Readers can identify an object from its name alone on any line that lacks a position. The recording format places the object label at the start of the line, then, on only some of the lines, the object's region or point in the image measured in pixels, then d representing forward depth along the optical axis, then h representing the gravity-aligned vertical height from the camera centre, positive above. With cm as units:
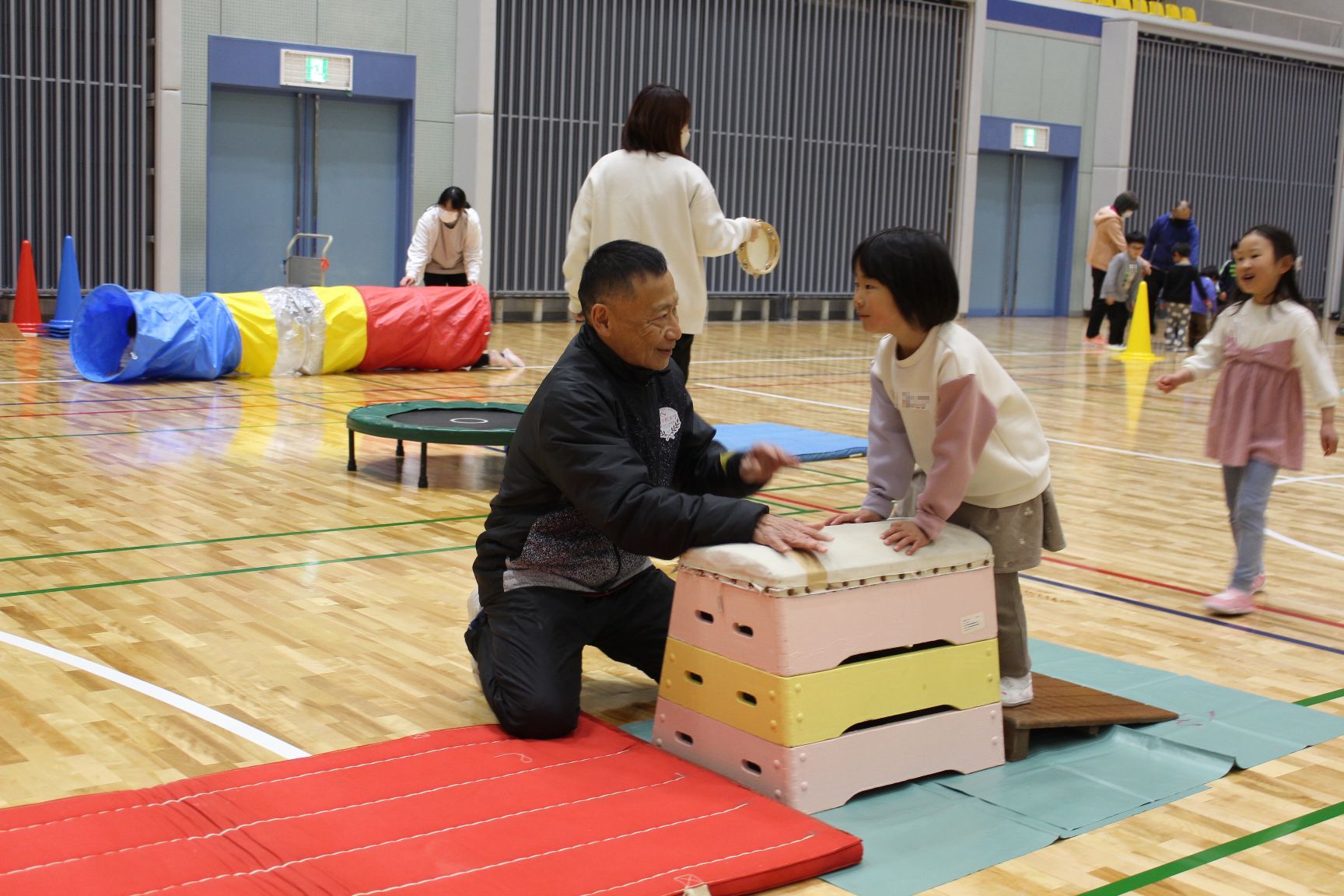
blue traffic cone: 1221 -52
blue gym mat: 672 -88
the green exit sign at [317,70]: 1429 +171
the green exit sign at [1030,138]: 2033 +185
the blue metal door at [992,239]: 2048 +41
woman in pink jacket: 1520 +33
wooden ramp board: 309 -98
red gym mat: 231 -102
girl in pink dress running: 430 -34
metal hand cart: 1282 -26
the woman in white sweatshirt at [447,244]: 1045 +1
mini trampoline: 573 -74
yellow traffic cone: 1390 -65
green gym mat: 257 -105
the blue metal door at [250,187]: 1424 +52
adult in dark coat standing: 1488 +39
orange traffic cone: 1230 -63
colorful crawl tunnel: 921 -62
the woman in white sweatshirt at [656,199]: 520 +20
